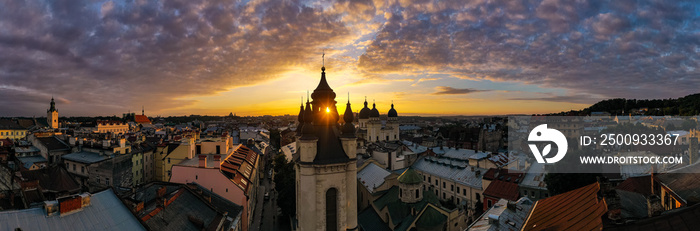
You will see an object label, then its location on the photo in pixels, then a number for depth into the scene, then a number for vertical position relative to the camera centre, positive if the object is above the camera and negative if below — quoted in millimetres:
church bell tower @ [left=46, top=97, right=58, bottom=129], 95062 +1075
